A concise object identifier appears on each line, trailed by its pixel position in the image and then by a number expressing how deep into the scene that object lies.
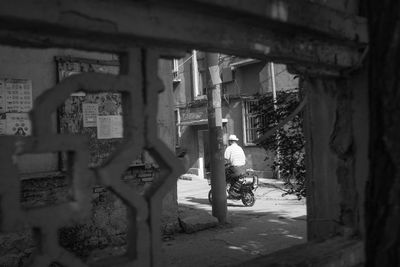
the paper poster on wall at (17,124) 5.79
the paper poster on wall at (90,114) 6.49
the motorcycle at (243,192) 10.66
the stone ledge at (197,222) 7.62
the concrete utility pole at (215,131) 8.67
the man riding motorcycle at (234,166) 10.86
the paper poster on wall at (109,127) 6.63
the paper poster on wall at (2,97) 5.75
